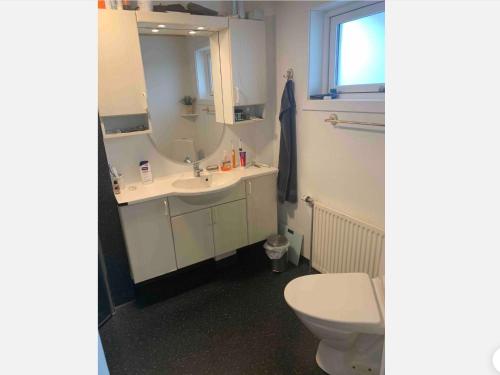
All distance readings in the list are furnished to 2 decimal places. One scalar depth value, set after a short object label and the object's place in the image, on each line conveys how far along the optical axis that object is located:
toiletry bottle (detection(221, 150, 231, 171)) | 2.45
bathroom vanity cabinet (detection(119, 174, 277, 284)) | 1.92
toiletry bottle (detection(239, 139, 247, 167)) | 2.50
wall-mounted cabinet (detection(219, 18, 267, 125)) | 2.10
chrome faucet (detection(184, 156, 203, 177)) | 2.23
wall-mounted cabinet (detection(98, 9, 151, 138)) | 1.68
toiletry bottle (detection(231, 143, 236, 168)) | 2.50
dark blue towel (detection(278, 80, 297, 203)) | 2.21
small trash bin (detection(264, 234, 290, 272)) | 2.37
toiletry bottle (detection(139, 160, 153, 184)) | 2.08
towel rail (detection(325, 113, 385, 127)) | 1.77
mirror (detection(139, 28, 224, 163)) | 2.00
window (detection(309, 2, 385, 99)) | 1.79
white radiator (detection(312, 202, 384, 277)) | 1.81
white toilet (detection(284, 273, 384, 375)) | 1.31
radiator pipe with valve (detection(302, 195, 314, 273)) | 2.28
